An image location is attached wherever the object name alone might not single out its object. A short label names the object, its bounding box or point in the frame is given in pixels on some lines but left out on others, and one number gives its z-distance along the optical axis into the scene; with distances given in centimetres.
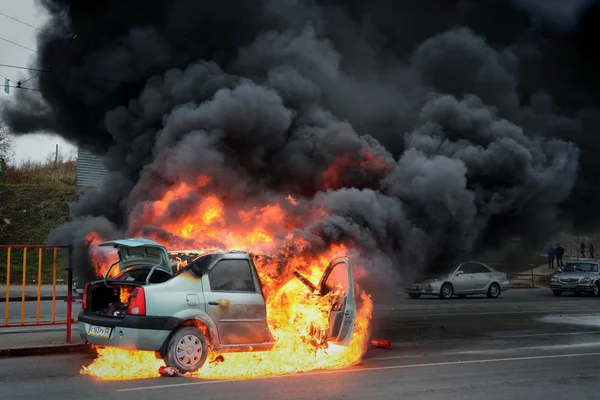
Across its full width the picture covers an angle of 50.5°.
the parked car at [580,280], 2744
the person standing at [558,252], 3853
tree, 3488
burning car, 785
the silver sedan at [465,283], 2478
